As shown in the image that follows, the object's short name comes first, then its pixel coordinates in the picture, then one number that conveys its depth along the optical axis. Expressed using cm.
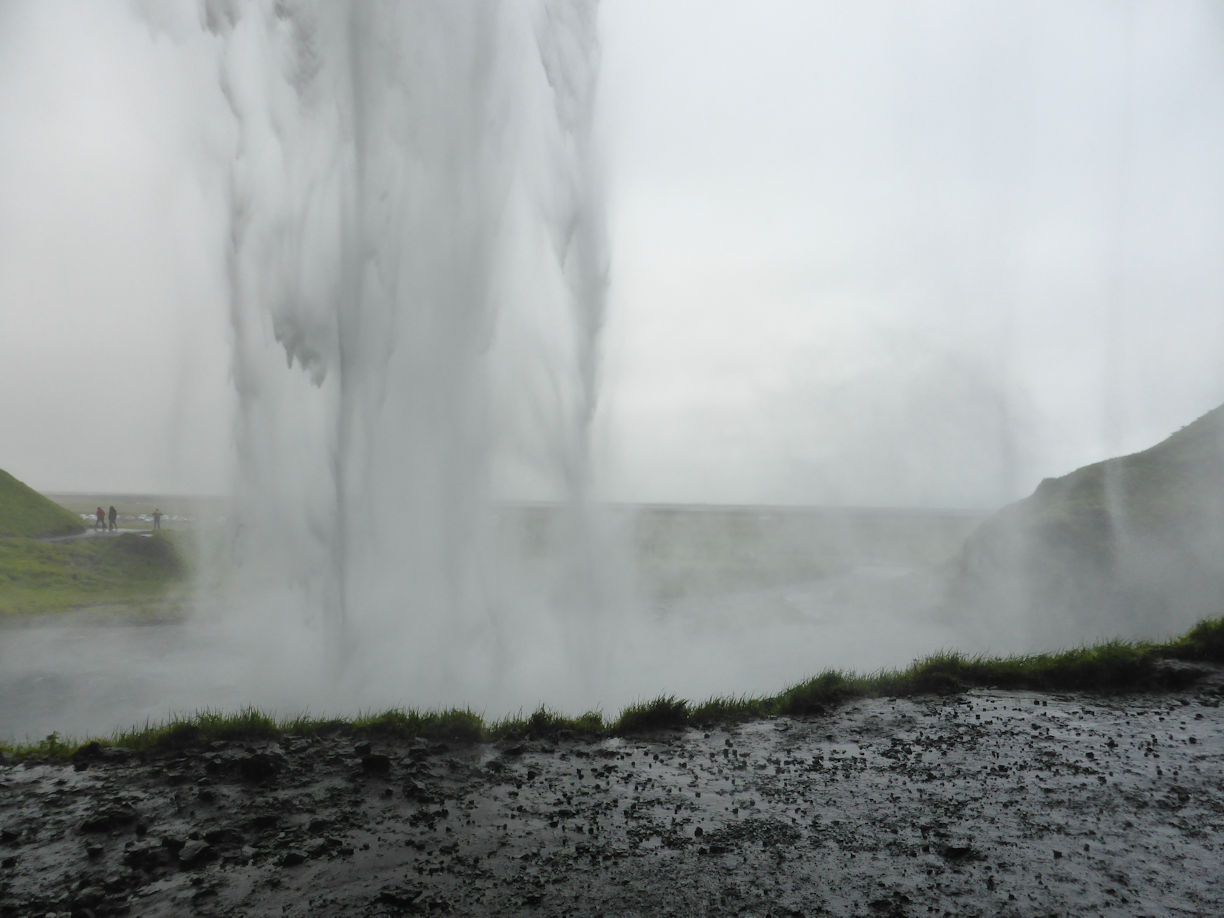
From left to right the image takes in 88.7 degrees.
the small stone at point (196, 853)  586
